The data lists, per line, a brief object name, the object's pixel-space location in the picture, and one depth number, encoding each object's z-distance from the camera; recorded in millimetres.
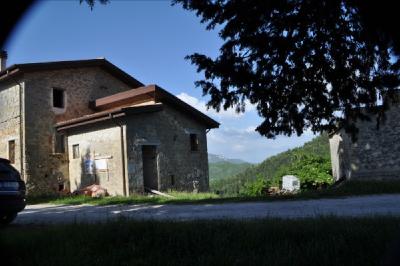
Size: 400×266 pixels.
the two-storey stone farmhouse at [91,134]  22625
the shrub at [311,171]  26578
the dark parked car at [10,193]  10195
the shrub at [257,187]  25116
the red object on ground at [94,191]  22422
